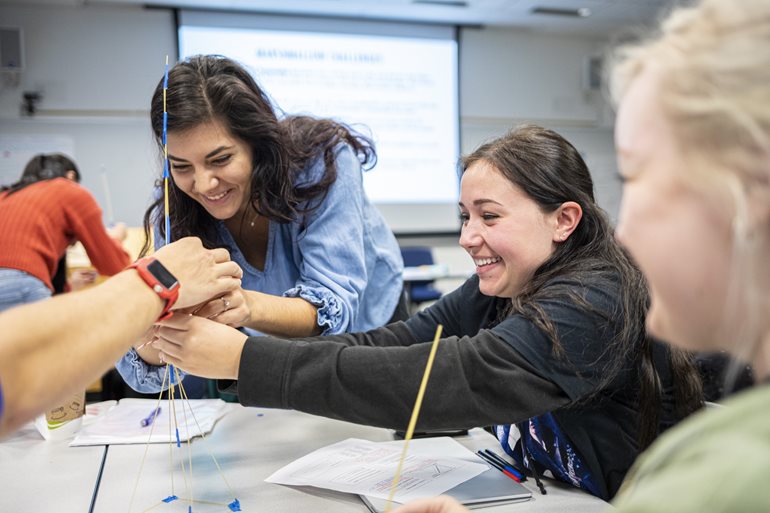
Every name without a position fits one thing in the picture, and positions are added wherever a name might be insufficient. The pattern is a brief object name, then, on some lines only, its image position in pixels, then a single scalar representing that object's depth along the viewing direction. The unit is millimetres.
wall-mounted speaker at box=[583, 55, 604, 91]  6266
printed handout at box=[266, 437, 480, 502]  1095
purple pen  1495
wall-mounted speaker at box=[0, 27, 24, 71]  4852
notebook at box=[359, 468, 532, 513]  1036
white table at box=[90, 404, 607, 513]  1058
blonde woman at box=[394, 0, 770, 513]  464
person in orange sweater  2684
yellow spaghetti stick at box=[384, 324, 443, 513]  987
